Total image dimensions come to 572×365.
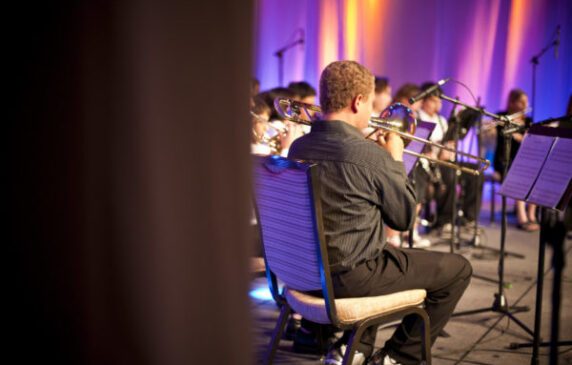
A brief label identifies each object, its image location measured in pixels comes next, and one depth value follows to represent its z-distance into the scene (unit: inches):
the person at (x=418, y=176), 211.6
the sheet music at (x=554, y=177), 94.3
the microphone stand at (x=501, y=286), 124.3
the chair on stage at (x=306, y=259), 78.0
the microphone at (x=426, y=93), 138.8
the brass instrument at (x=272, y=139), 139.1
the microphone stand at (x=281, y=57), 277.8
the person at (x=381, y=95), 200.7
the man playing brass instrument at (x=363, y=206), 85.0
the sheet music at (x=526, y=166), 101.3
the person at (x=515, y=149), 247.8
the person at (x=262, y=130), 137.1
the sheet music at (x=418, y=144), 119.3
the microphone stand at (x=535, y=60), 240.8
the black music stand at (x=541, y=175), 94.3
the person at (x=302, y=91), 188.7
